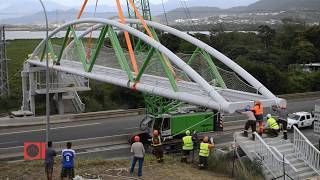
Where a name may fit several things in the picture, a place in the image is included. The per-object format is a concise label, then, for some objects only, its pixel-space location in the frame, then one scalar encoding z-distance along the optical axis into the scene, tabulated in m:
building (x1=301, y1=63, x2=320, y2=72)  63.00
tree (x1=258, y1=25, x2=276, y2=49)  80.82
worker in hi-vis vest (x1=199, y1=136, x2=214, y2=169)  17.66
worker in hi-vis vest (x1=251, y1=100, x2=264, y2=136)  18.81
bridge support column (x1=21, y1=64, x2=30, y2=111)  40.34
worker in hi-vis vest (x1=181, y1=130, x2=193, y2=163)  19.08
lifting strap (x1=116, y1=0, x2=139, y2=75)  23.86
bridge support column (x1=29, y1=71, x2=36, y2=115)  38.97
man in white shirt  15.77
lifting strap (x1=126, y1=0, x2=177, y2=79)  26.45
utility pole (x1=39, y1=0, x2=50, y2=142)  19.81
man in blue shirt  14.30
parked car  33.15
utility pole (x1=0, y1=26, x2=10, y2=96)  43.03
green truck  25.38
